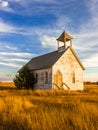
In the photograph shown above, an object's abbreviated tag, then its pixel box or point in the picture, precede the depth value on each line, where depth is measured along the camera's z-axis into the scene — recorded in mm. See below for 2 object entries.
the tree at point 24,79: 38344
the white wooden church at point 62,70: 34781
